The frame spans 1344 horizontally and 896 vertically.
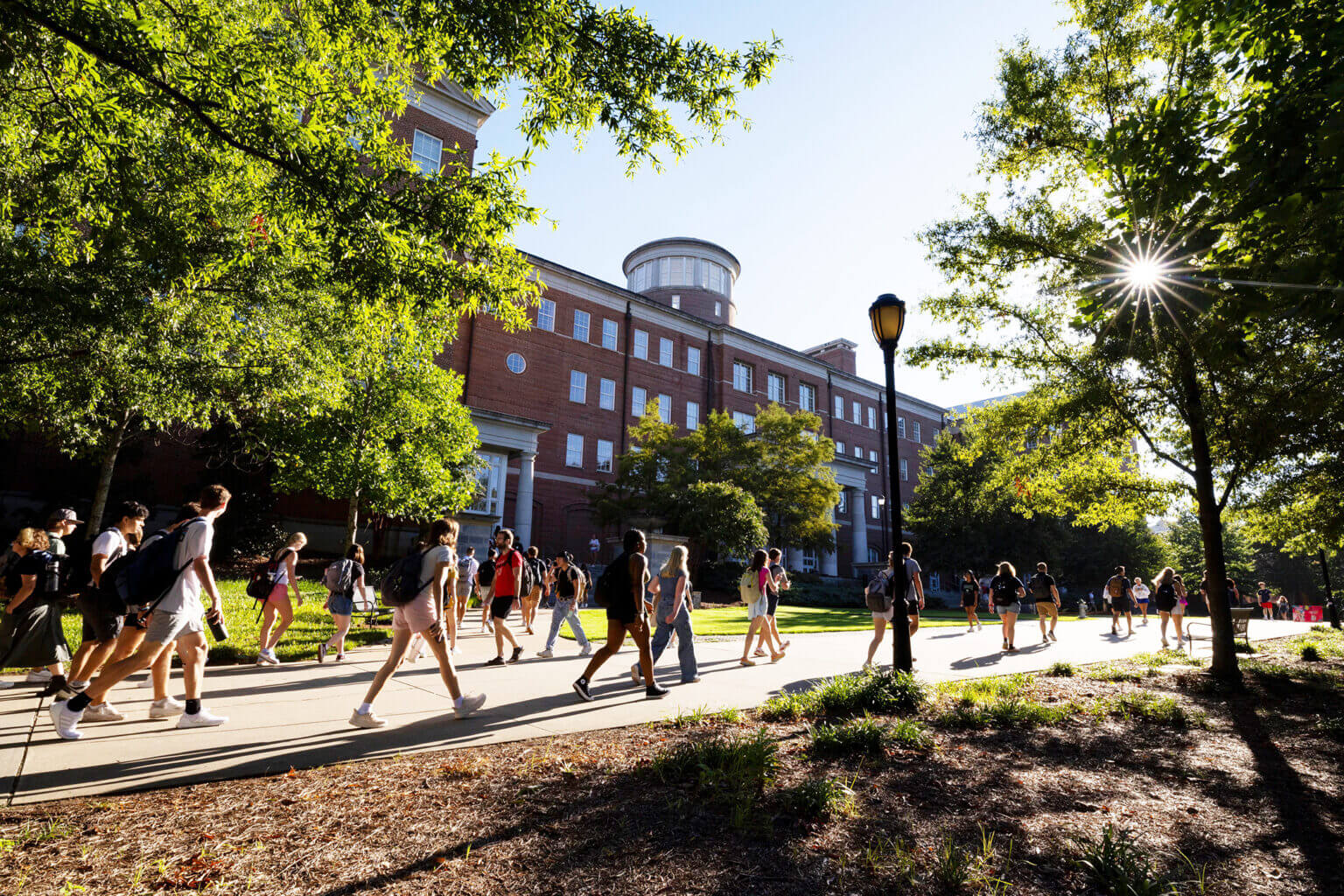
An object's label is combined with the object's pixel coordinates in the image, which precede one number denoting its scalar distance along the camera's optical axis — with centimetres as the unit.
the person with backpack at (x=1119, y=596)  1931
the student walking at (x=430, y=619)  569
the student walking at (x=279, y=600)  895
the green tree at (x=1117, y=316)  758
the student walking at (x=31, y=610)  631
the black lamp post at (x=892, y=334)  828
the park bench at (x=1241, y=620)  1399
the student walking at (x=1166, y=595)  1509
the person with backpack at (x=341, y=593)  952
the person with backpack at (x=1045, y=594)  1524
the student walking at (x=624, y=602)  711
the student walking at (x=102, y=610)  605
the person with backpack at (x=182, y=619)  523
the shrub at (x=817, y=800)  396
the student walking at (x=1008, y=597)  1303
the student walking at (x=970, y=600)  1908
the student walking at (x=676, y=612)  841
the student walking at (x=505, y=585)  967
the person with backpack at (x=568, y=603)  1081
